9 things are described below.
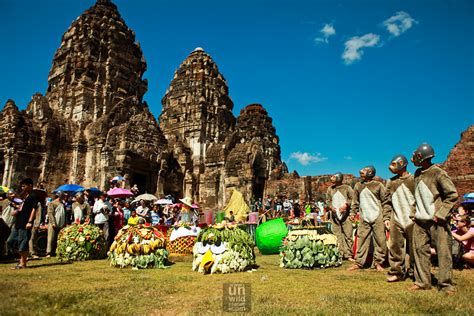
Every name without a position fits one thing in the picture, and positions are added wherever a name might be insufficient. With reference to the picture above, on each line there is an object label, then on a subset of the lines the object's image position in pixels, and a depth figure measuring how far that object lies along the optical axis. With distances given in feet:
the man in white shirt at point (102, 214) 32.12
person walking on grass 22.85
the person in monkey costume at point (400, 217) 17.67
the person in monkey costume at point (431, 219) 14.99
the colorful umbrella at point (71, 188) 44.15
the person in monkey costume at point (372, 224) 21.12
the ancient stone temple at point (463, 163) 52.85
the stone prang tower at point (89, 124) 56.39
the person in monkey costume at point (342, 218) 26.20
